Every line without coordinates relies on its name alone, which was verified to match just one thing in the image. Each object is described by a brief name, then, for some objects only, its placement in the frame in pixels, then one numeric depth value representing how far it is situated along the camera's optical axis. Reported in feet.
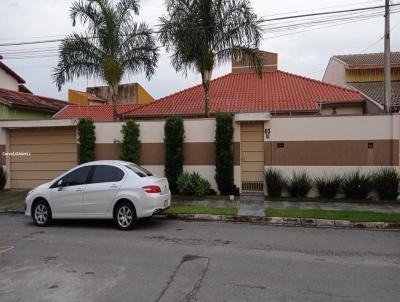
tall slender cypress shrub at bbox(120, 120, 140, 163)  53.36
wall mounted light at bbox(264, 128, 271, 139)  51.25
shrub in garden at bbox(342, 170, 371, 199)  47.80
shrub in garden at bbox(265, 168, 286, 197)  49.96
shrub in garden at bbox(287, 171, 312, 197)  49.37
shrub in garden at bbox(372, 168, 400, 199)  47.06
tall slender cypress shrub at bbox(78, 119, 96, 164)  55.06
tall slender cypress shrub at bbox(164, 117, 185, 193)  52.42
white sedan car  33.60
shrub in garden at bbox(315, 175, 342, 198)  48.70
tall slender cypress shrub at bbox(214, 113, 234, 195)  50.96
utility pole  51.31
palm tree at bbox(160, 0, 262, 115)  54.34
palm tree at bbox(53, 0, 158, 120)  58.75
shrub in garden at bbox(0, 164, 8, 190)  58.95
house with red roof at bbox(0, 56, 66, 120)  72.54
